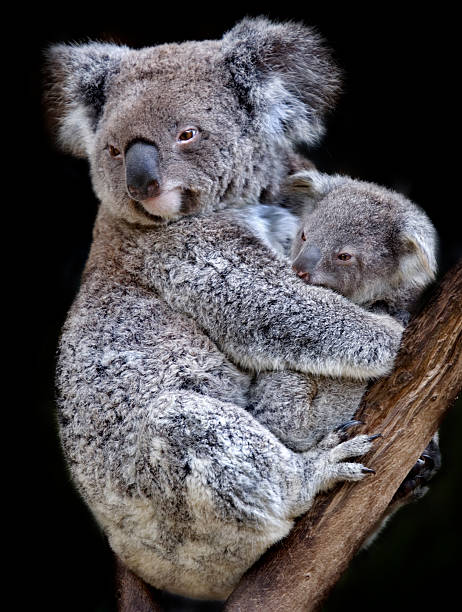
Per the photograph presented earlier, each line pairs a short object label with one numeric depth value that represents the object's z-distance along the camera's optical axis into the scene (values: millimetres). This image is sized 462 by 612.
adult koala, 2596
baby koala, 2781
